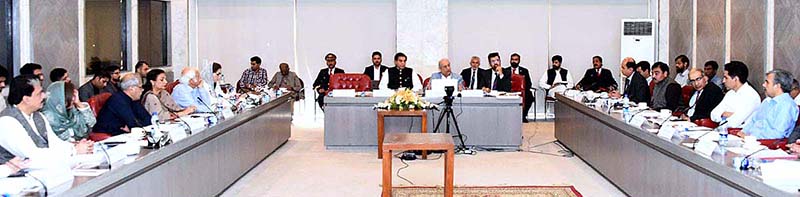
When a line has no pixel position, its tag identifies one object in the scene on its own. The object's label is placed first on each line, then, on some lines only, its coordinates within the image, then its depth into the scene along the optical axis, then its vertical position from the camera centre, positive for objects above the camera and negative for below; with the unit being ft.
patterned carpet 19.76 -3.19
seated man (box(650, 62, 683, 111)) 25.39 -0.73
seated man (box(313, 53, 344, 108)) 38.01 -0.47
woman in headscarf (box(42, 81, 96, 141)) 16.33 -1.02
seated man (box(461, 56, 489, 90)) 35.65 -0.45
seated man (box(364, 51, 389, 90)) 37.11 -0.18
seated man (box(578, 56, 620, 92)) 39.11 -0.64
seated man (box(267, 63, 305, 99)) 38.93 -0.73
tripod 27.14 -1.81
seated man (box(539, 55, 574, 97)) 39.99 -0.65
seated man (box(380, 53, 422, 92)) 33.88 -0.50
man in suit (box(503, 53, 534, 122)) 39.75 -0.39
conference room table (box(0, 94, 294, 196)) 11.07 -1.81
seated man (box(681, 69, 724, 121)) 22.24 -0.89
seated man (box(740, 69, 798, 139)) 16.81 -0.95
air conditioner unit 38.93 +1.25
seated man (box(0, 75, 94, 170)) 13.16 -1.06
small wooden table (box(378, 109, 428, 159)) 25.98 -1.60
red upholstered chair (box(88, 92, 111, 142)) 19.17 -0.89
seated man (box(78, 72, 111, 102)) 25.76 -0.69
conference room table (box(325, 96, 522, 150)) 28.19 -2.02
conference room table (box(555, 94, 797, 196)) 12.23 -1.91
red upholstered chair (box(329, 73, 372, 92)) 33.35 -0.67
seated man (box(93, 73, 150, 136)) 18.04 -1.10
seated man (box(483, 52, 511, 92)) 35.99 -0.58
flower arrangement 26.30 -1.22
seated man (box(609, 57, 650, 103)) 27.45 -0.85
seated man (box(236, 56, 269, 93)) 38.83 -0.53
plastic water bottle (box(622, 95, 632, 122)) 19.44 -1.17
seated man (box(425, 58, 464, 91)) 31.78 -0.23
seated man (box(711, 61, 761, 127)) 19.76 -0.74
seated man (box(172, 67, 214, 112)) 23.36 -0.76
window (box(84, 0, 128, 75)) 31.53 +1.33
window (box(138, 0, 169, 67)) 36.99 +1.59
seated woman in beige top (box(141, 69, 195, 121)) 20.44 -0.80
